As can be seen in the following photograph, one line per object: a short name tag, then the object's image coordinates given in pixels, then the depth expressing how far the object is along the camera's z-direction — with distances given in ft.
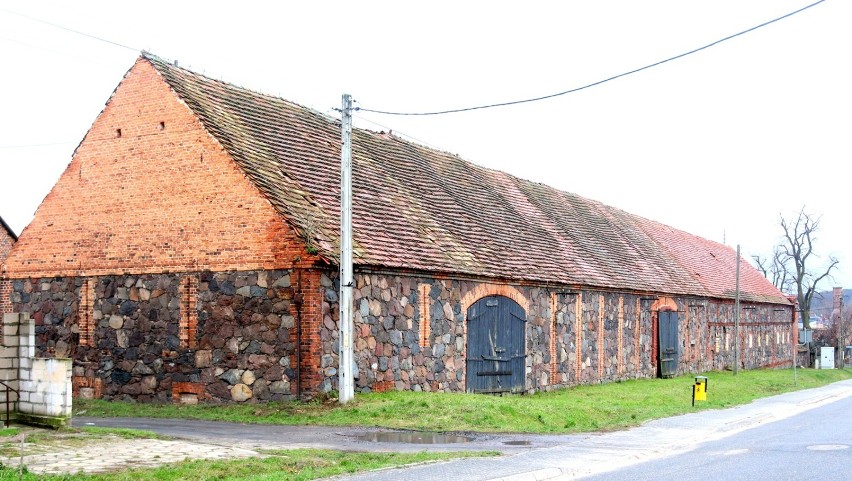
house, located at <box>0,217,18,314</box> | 106.93
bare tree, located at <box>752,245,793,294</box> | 289.80
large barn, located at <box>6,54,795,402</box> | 64.44
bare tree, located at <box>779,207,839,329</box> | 260.83
